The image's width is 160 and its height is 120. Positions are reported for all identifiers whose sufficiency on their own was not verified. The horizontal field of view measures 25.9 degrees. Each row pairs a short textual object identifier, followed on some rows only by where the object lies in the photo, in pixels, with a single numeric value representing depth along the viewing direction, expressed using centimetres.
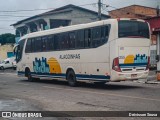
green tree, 9950
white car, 5746
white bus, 1662
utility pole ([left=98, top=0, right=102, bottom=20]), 3393
